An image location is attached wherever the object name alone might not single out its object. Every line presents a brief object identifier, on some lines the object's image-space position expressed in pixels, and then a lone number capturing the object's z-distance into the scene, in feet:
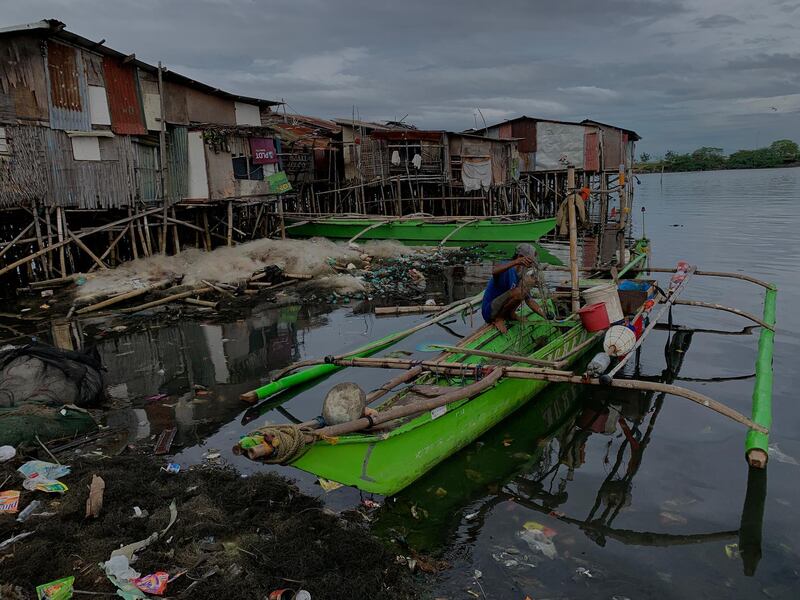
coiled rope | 13.41
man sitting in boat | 24.76
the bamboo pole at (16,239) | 42.27
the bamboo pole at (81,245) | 44.83
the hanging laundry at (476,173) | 83.66
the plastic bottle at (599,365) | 19.88
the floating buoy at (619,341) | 21.98
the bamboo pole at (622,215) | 40.45
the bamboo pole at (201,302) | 39.17
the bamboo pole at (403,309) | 29.25
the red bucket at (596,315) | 26.08
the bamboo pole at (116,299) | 37.70
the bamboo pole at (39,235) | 43.03
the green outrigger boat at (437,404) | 14.58
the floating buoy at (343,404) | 15.46
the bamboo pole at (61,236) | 44.37
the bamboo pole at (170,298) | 37.96
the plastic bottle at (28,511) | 14.30
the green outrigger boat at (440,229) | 67.72
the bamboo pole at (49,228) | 43.80
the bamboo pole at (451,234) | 64.62
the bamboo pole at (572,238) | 25.87
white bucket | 26.30
